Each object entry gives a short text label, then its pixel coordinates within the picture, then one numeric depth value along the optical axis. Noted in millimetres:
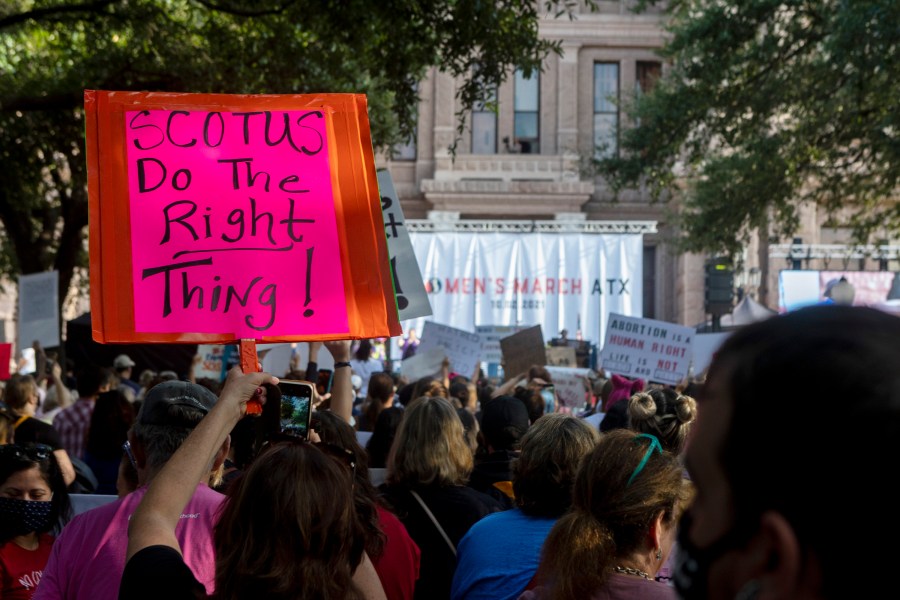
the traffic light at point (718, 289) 17703
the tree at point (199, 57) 9789
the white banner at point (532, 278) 21484
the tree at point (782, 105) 12375
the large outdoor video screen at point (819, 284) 21859
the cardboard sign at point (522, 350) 10758
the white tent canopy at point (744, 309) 16188
